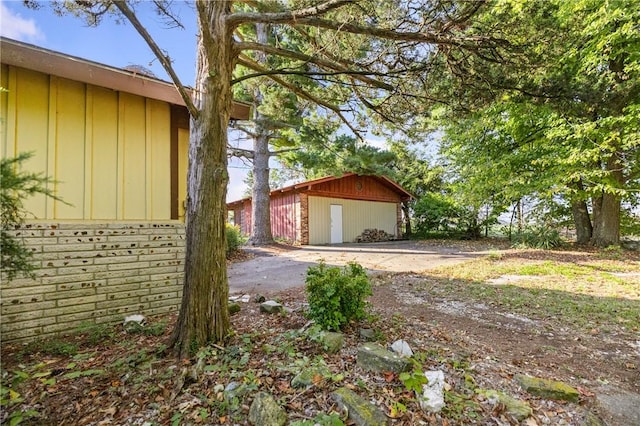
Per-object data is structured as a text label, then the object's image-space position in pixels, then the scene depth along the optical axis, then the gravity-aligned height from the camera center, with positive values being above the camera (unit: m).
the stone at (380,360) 2.35 -1.07
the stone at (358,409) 1.85 -1.16
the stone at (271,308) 3.66 -0.98
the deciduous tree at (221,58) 2.61 +1.55
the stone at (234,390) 2.04 -1.11
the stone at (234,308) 3.67 -0.98
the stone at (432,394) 2.04 -1.19
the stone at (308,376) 2.14 -1.08
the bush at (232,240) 9.21 -0.41
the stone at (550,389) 2.26 -1.28
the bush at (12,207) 1.38 +0.13
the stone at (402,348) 2.61 -1.09
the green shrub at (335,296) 2.97 -0.71
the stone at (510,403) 2.07 -1.29
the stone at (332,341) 2.62 -1.02
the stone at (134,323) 3.17 -0.99
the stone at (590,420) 2.06 -1.37
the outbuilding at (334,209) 13.84 +0.80
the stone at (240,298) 4.28 -1.02
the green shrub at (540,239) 11.46 -0.75
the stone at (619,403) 2.13 -1.39
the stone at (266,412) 1.81 -1.13
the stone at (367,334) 2.95 -1.08
